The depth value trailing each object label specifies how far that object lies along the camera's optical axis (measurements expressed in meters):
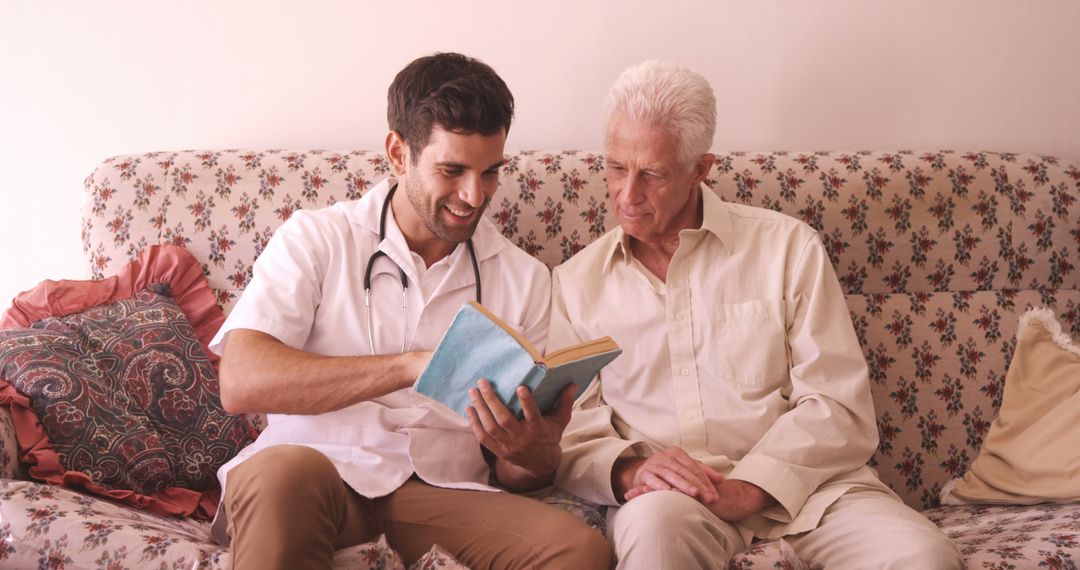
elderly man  1.97
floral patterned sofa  2.46
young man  1.80
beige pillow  2.15
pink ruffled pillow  2.00
